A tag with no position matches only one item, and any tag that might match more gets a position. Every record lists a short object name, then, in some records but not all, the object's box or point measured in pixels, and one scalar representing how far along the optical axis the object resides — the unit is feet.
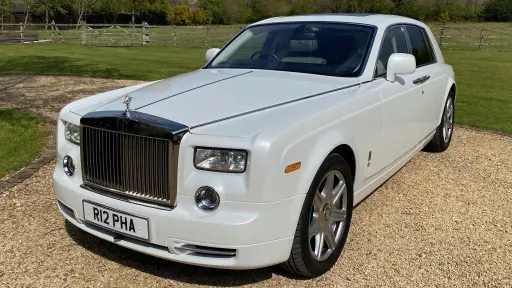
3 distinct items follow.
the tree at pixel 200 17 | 228.43
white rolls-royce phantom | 8.98
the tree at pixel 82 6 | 196.54
